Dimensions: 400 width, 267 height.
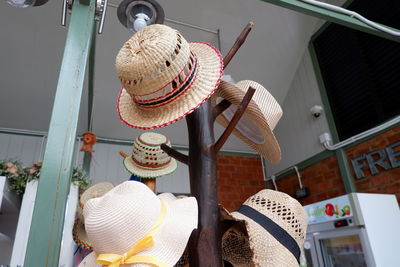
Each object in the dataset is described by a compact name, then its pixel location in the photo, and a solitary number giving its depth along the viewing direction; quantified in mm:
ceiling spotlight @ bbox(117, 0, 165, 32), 1536
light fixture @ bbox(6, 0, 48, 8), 1123
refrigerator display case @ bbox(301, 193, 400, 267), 2145
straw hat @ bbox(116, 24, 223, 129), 594
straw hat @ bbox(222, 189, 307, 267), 604
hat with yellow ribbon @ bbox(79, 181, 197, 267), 534
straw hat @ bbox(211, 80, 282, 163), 743
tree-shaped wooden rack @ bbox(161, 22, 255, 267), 601
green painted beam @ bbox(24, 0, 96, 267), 580
